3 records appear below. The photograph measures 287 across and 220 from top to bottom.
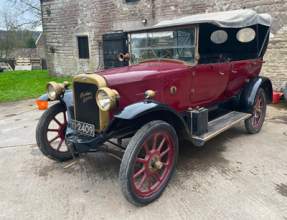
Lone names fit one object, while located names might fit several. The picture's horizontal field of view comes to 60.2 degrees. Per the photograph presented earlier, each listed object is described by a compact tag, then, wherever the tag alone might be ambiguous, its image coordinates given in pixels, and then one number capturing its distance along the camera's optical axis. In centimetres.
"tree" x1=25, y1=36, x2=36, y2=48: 3908
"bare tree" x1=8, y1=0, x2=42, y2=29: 1667
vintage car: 234
